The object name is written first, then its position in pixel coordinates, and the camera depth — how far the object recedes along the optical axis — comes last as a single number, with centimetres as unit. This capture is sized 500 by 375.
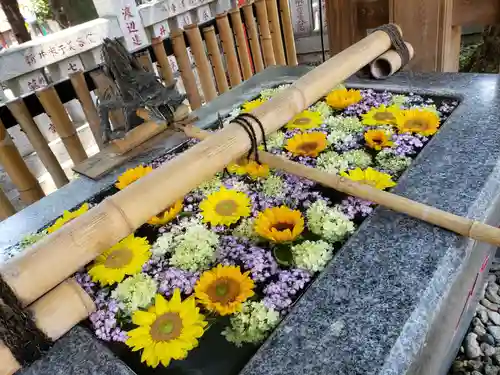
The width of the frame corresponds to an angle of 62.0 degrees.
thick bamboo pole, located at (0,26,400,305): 122
